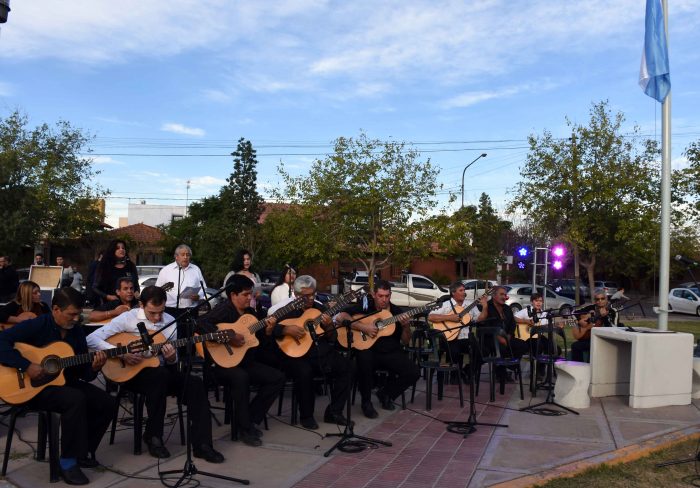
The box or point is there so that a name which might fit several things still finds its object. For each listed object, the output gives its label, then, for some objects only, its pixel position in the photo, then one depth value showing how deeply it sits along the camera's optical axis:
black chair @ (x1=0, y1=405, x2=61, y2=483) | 5.25
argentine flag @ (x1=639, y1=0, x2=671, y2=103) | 9.67
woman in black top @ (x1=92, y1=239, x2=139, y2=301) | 8.73
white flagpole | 9.14
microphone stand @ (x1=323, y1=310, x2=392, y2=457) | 6.32
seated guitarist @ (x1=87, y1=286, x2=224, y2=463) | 5.85
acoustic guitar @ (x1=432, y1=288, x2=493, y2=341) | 8.98
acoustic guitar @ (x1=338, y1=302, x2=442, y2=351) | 7.98
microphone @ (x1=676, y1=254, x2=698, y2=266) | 7.99
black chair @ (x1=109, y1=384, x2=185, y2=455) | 6.04
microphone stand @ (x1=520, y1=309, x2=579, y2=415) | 8.32
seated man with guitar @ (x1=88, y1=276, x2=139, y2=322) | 7.65
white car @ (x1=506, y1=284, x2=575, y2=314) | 28.64
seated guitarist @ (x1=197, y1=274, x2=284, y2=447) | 6.47
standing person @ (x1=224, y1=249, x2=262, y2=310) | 9.25
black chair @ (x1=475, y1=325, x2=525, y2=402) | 8.53
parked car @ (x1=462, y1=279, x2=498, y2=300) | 31.23
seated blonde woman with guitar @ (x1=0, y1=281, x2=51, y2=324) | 7.51
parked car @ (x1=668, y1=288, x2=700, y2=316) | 31.19
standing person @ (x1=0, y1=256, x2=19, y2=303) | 10.52
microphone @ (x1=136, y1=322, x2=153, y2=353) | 5.13
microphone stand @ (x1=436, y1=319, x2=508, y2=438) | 7.08
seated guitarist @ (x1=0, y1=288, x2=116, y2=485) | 5.17
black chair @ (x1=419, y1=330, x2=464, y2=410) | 8.30
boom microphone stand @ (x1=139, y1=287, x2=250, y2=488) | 5.22
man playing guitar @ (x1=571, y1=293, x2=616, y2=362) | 9.84
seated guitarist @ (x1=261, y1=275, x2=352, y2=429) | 7.18
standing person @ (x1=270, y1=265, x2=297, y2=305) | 9.08
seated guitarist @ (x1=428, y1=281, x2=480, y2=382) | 9.10
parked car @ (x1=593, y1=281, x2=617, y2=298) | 41.88
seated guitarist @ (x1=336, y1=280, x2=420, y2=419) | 7.89
